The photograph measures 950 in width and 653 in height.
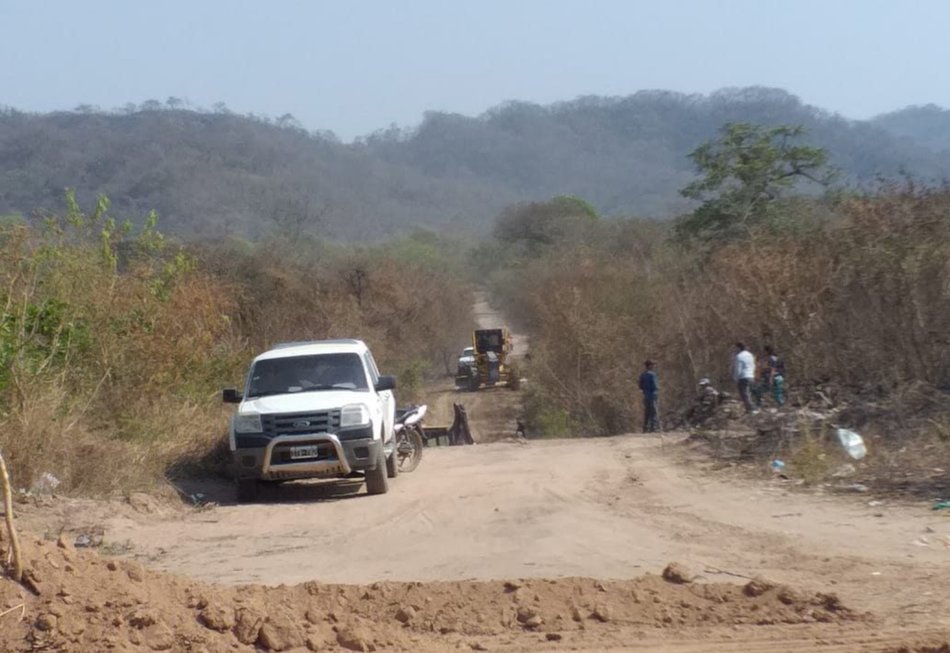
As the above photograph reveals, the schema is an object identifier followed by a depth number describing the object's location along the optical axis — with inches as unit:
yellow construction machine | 2006.6
